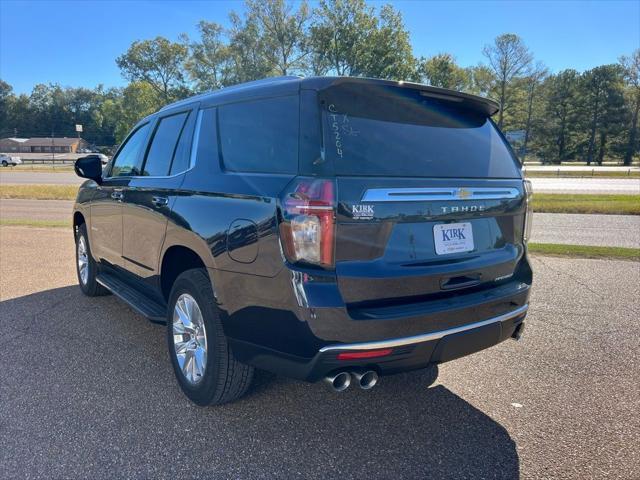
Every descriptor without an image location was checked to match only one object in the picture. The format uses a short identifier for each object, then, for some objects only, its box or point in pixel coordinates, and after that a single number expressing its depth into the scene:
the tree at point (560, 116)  78.62
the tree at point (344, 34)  49.28
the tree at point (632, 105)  69.94
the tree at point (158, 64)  68.00
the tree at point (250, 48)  52.50
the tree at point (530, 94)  66.94
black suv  2.35
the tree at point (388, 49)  48.91
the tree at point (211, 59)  56.88
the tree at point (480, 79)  67.75
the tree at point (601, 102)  74.12
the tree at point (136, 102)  66.12
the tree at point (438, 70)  56.53
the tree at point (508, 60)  61.88
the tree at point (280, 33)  51.28
